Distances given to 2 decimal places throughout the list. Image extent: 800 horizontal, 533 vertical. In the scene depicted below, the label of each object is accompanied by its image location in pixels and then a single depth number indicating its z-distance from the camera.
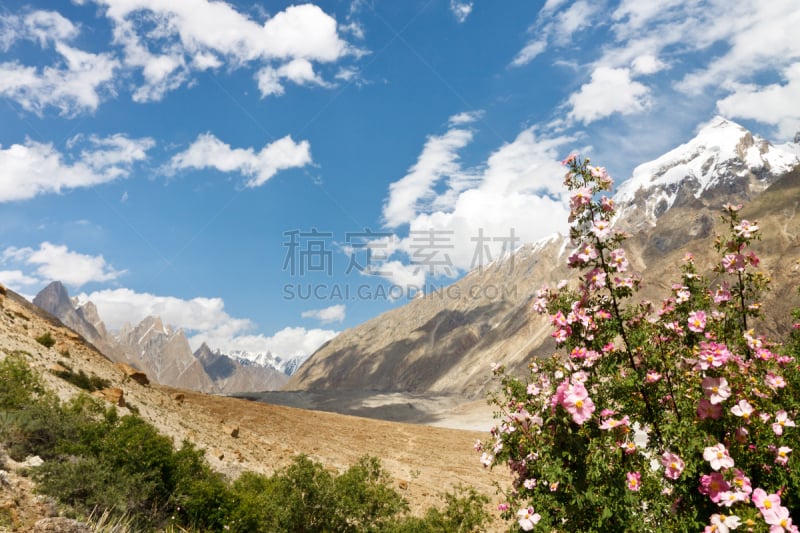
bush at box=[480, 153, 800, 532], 3.88
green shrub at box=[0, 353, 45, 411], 11.60
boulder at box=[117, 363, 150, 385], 25.56
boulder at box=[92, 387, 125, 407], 18.28
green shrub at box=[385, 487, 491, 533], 10.91
